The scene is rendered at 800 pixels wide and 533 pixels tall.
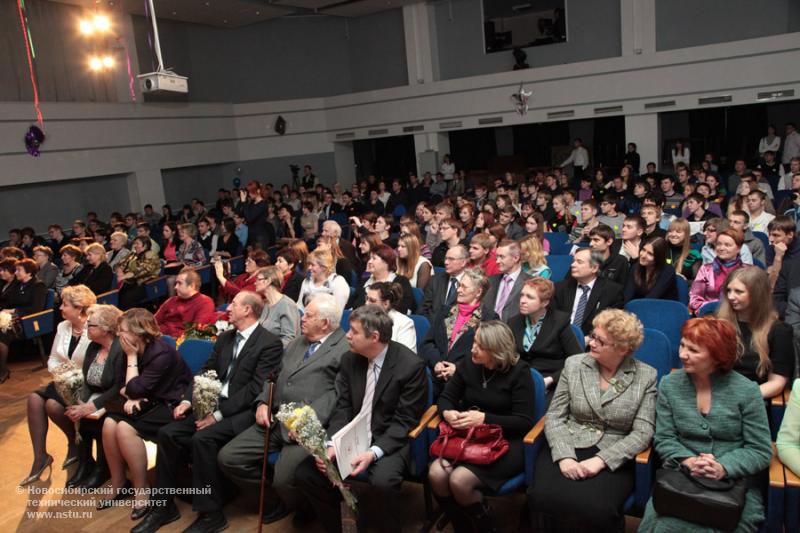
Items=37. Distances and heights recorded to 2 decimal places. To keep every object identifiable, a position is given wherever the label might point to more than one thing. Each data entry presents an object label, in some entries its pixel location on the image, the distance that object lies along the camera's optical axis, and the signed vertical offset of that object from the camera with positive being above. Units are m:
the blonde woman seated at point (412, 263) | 5.46 -0.89
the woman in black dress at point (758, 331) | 2.97 -0.96
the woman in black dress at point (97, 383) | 3.92 -1.22
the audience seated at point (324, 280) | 5.25 -0.92
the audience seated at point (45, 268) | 7.56 -0.88
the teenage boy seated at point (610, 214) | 7.40 -0.83
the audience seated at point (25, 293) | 6.77 -1.03
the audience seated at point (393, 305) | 3.92 -0.91
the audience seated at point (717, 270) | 4.36 -0.94
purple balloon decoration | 11.55 +1.03
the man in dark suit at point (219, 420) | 3.54 -1.39
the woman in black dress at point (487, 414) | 2.91 -1.24
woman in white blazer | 4.26 -1.31
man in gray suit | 3.35 -1.23
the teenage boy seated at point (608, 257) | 4.83 -0.88
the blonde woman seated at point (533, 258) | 4.95 -0.83
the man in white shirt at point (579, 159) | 14.05 -0.25
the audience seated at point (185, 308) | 4.96 -1.01
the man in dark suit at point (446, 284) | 4.64 -0.93
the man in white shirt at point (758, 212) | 6.36 -0.81
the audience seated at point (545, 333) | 3.51 -1.02
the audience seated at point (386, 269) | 4.85 -0.82
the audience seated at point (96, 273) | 7.31 -0.96
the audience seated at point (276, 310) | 4.51 -0.98
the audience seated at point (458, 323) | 3.82 -1.03
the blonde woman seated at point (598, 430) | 2.67 -1.28
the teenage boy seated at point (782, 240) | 4.84 -0.85
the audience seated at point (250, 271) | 5.74 -0.85
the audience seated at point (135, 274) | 7.21 -1.00
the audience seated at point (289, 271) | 5.70 -0.90
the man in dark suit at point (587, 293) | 4.17 -0.98
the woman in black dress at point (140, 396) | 3.75 -1.28
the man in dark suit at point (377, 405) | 3.06 -1.23
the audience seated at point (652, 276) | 4.46 -0.96
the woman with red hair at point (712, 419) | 2.50 -1.17
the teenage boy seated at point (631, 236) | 5.39 -0.80
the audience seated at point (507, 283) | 4.39 -0.93
